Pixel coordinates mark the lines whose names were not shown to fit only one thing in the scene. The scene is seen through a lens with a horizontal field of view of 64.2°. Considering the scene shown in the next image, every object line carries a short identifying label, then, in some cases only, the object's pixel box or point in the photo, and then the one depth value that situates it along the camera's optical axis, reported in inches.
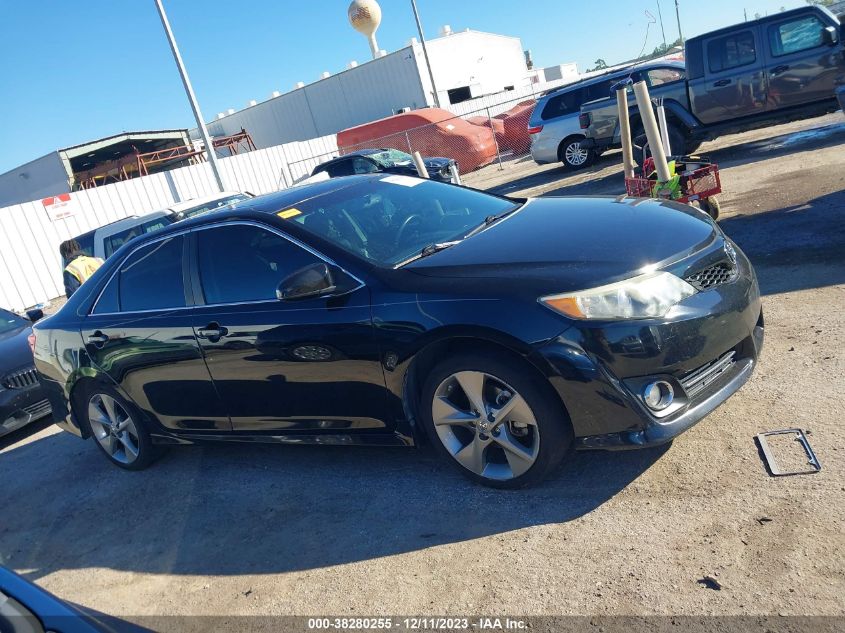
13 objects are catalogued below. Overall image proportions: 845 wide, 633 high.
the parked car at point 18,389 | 253.8
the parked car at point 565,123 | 556.4
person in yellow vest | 343.6
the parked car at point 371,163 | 678.5
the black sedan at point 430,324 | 117.6
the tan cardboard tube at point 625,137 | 274.9
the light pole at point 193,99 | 685.3
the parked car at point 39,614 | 64.4
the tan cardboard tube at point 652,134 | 247.6
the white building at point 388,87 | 1445.6
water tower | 1759.4
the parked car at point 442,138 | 872.9
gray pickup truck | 406.6
